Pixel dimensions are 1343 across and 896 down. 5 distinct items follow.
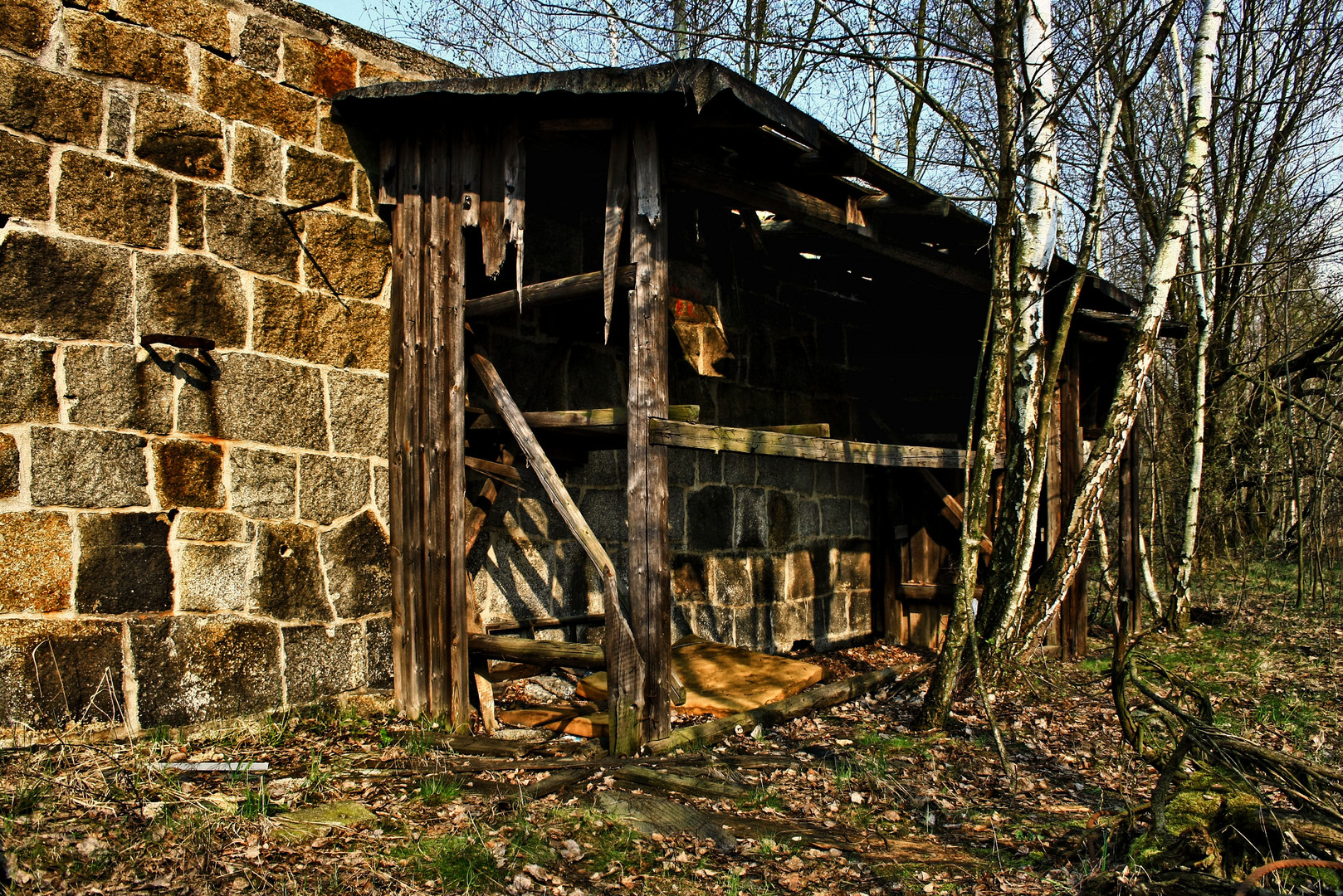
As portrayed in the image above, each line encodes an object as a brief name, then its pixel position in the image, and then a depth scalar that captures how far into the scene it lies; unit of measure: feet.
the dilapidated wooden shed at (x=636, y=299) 15.20
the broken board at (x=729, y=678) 18.29
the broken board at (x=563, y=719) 16.49
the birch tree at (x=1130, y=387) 18.04
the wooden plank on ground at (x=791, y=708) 15.56
